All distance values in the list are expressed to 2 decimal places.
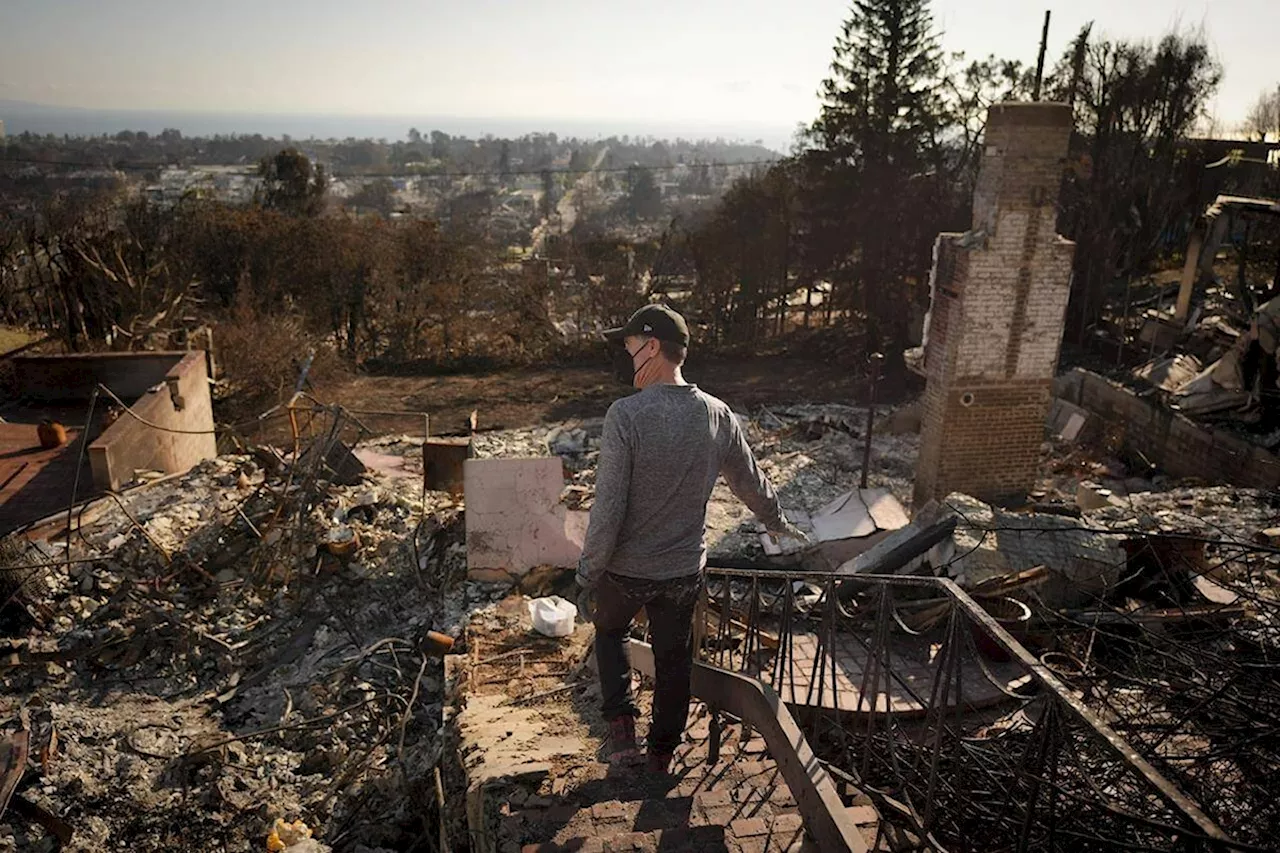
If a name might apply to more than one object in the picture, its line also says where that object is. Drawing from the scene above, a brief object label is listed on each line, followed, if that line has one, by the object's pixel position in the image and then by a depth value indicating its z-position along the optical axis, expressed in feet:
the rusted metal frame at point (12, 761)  16.84
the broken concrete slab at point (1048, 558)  21.83
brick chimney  27.04
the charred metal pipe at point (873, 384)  34.32
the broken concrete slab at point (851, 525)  27.78
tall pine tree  67.92
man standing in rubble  10.58
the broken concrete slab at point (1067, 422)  42.32
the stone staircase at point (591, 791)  10.41
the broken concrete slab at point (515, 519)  24.39
